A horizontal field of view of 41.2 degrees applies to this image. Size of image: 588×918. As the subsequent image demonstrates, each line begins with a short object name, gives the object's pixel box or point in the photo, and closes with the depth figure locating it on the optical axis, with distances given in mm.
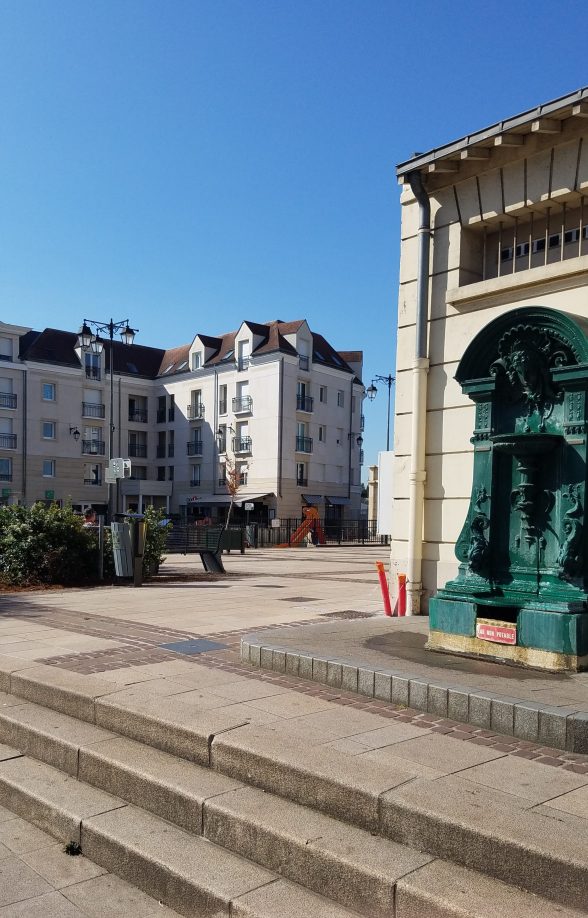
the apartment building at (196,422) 54375
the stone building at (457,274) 8938
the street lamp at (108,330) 28359
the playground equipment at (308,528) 44594
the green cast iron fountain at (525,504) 6547
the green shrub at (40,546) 15750
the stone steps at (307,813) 3408
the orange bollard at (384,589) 10430
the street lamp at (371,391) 52094
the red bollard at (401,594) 10336
